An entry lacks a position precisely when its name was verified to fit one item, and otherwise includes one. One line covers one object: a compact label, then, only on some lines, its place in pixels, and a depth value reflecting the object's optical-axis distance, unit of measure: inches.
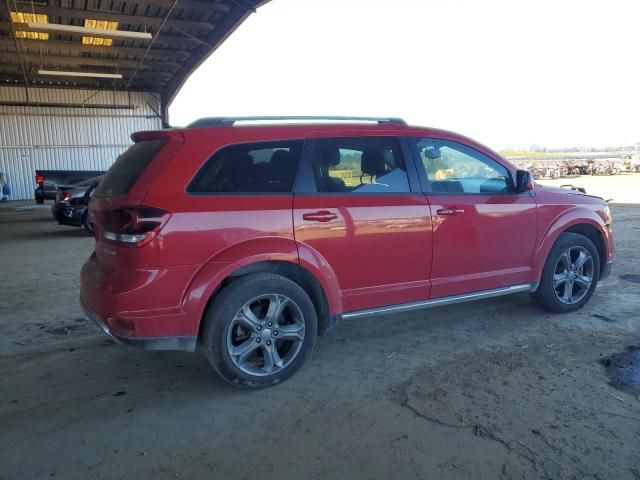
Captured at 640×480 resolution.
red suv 128.2
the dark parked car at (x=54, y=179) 573.2
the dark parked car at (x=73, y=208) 450.0
